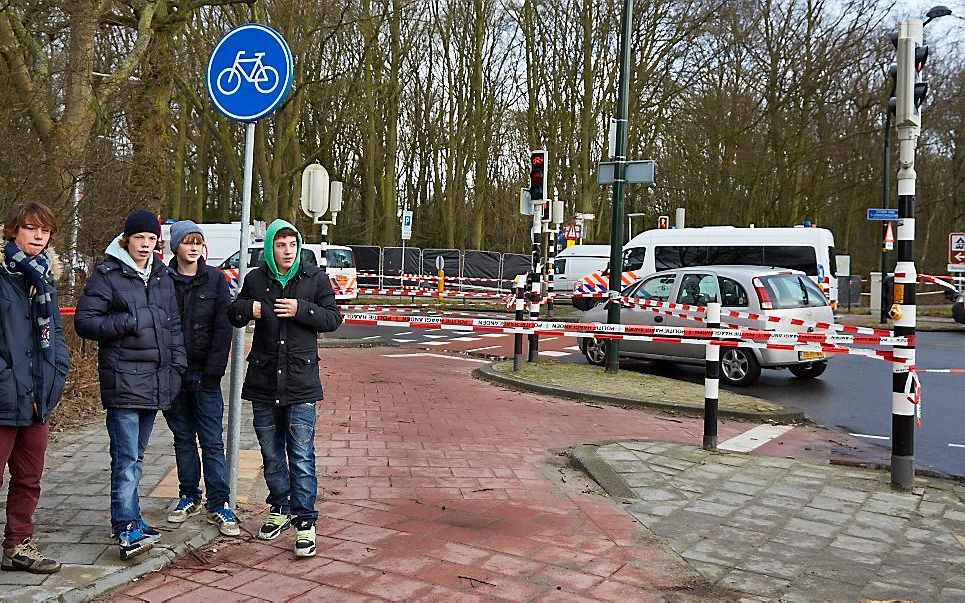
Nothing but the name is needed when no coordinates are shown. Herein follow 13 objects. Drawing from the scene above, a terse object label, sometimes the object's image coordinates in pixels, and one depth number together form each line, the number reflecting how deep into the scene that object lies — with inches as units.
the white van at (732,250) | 1042.7
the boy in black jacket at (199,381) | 201.2
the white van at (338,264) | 999.0
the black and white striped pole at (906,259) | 257.3
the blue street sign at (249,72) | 214.7
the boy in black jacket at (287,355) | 192.2
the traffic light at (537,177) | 529.7
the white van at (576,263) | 1380.4
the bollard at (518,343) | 503.2
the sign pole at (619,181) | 508.7
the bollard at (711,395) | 310.2
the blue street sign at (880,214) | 868.2
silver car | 503.2
